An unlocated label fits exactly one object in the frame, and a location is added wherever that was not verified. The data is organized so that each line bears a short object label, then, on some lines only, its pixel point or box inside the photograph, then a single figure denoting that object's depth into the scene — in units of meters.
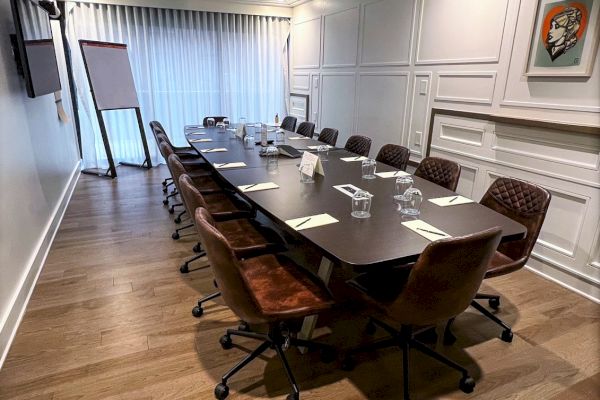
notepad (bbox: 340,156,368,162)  3.09
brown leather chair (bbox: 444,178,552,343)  2.00
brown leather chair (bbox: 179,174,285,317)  1.90
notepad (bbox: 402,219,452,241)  1.60
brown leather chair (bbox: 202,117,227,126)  5.32
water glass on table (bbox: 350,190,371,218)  1.84
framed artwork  2.37
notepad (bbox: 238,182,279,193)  2.23
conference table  1.48
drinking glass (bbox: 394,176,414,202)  2.18
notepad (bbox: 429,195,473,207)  2.02
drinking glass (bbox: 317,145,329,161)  3.16
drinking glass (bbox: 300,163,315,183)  2.42
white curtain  5.41
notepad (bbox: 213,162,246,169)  2.79
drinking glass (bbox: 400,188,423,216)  1.96
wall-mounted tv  2.66
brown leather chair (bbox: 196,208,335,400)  1.41
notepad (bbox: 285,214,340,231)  1.68
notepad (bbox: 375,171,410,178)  2.58
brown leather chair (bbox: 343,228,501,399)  1.33
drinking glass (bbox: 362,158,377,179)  2.57
